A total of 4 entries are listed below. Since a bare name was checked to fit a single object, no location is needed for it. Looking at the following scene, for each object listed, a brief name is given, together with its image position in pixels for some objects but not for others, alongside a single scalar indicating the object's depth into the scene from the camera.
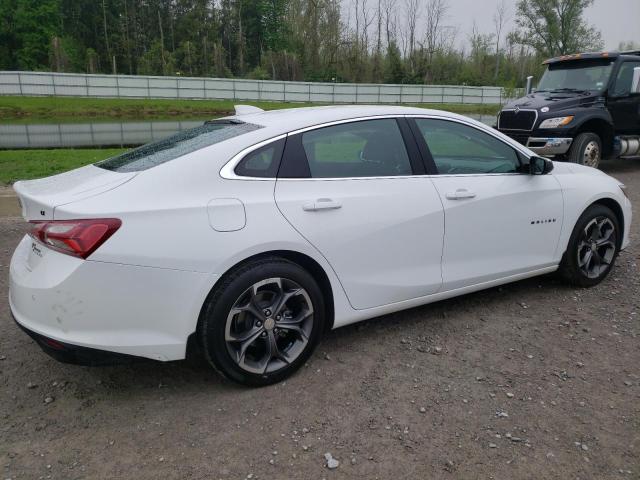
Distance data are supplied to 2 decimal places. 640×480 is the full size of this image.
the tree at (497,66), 46.37
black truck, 9.85
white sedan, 2.69
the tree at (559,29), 47.00
